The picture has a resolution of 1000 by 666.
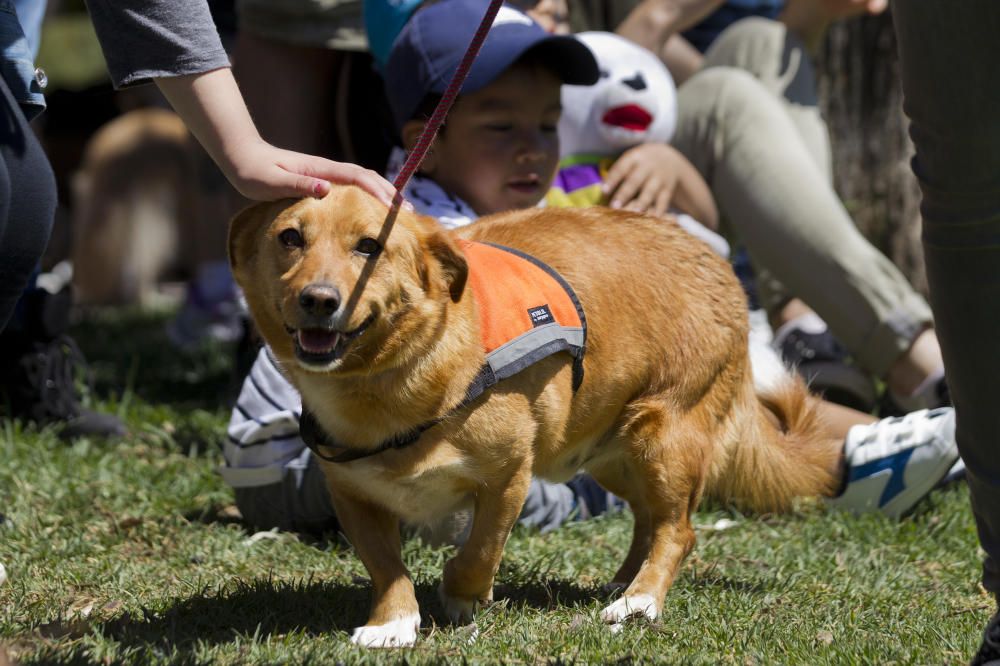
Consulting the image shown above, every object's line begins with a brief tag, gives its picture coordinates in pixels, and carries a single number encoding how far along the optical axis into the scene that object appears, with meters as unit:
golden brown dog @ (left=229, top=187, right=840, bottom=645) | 4.48
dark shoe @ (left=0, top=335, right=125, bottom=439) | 8.52
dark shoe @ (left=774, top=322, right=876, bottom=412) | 8.87
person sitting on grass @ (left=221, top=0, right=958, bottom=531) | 6.67
